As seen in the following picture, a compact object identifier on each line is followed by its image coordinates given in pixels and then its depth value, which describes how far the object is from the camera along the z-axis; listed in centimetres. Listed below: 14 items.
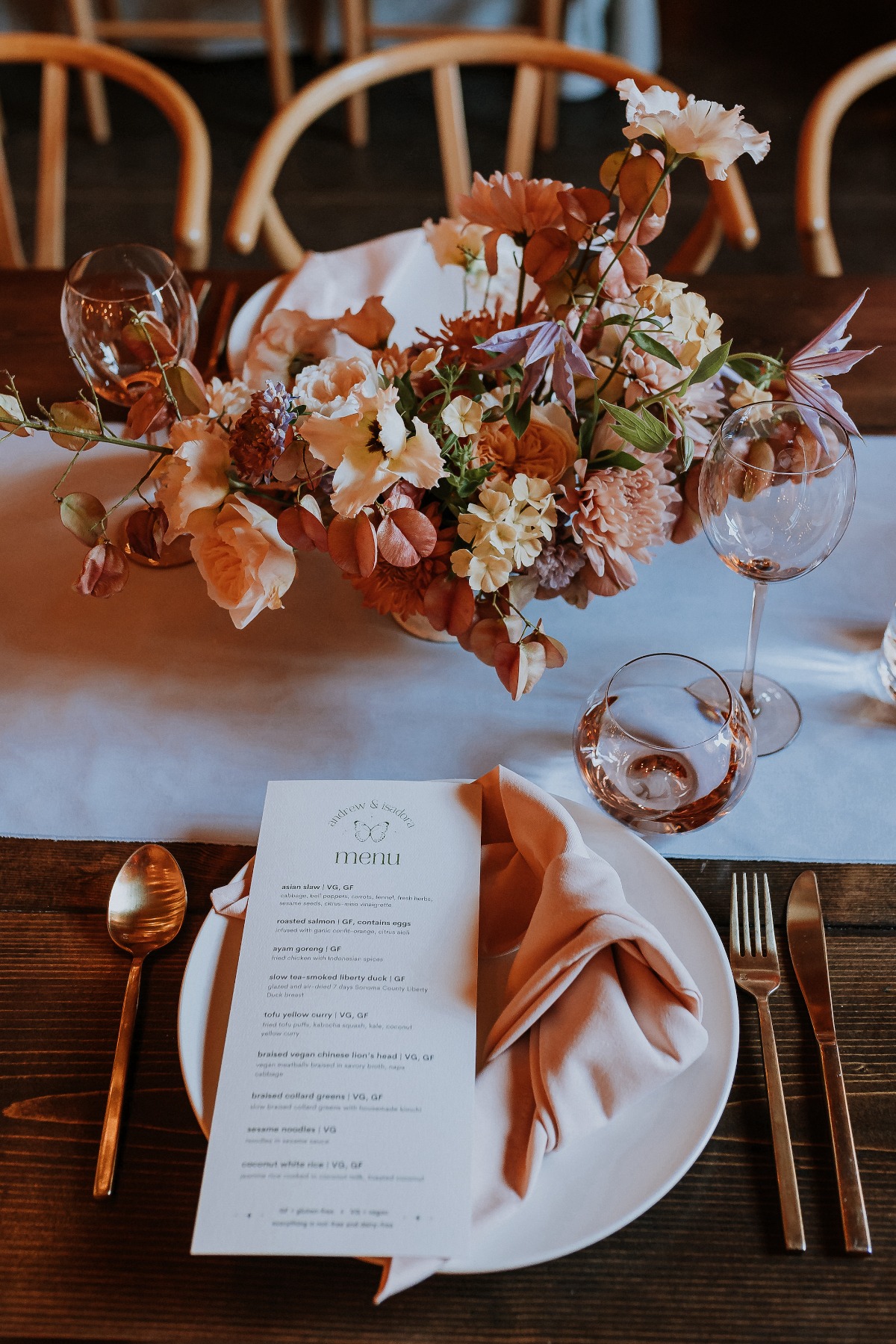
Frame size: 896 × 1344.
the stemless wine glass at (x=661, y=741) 71
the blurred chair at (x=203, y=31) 280
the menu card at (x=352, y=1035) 54
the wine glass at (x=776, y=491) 69
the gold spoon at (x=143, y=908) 68
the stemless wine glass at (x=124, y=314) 92
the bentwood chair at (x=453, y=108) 133
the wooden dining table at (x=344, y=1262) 56
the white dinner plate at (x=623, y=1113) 56
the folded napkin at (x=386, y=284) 110
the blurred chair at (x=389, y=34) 272
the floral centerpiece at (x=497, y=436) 64
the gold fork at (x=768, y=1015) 58
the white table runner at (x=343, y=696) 78
